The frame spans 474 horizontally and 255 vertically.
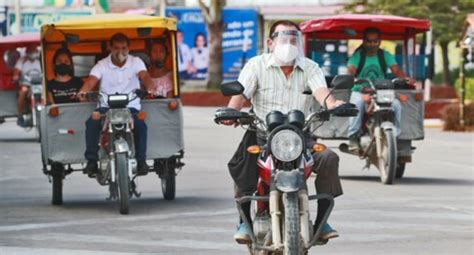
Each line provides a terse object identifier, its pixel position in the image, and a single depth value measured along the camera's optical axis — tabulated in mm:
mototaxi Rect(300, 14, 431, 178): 19469
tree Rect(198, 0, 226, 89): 55250
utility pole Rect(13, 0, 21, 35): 62219
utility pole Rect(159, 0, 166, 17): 59219
